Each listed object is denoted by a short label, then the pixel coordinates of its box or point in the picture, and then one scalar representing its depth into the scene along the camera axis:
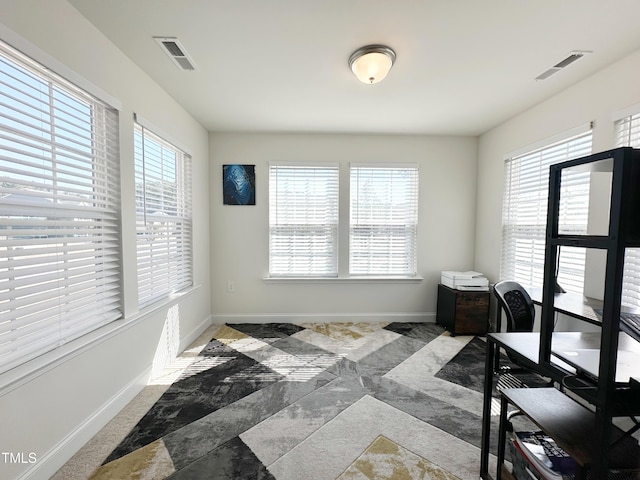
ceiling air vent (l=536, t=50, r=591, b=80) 1.98
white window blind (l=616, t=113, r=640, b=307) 1.97
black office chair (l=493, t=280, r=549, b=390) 2.22
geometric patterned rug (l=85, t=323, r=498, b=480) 1.55
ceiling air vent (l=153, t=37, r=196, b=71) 1.88
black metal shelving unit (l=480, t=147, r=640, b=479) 0.83
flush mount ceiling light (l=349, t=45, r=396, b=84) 1.92
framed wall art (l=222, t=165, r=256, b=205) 3.70
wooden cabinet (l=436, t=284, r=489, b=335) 3.37
